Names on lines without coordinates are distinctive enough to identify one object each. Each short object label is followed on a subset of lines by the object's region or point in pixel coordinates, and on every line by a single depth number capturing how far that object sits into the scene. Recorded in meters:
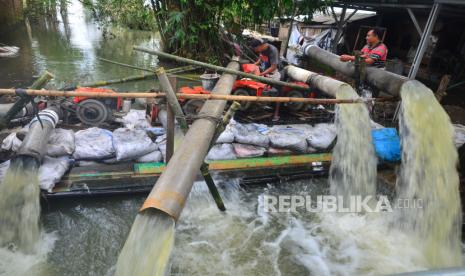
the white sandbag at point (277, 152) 5.74
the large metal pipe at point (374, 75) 5.04
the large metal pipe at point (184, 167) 2.22
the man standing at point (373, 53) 6.66
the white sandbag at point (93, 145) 4.90
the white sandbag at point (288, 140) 5.75
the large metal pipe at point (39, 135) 4.25
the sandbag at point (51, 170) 4.35
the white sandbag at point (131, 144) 4.96
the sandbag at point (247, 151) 5.53
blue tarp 5.70
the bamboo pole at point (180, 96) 3.31
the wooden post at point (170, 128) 3.98
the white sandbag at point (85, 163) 4.89
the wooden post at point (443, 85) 5.85
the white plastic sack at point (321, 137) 6.00
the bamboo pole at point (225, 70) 5.10
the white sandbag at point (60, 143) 4.71
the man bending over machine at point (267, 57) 7.57
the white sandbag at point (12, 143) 4.67
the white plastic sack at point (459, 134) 6.60
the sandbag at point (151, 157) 5.09
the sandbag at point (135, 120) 5.83
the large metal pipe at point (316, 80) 5.46
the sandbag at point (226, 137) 5.56
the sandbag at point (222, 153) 5.41
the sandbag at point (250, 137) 5.67
